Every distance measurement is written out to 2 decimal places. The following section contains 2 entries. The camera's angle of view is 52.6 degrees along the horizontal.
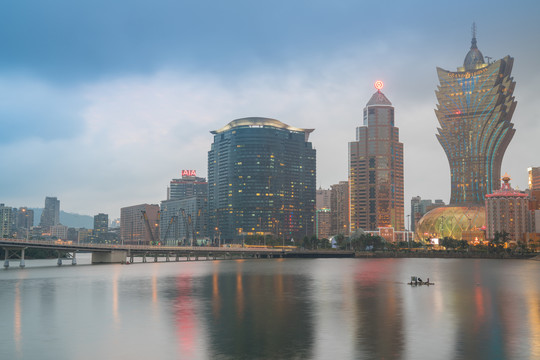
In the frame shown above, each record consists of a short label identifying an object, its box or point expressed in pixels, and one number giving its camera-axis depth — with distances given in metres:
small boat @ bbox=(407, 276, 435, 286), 115.69
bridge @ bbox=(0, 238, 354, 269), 181.79
